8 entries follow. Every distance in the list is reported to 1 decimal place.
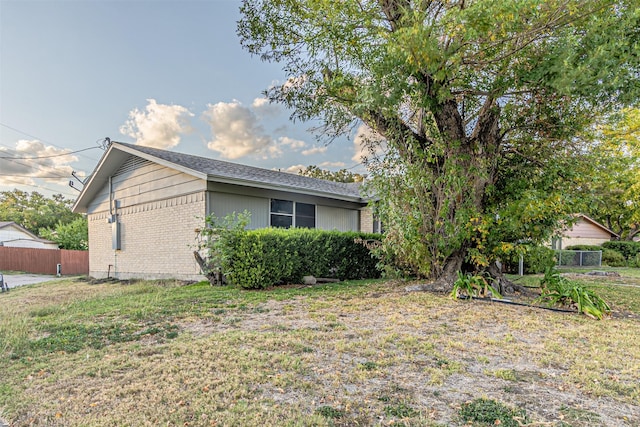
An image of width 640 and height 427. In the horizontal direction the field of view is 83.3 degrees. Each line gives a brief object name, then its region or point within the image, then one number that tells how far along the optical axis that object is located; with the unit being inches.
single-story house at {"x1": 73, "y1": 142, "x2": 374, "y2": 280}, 395.2
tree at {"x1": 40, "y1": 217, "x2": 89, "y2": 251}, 940.0
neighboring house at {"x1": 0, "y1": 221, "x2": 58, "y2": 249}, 1128.2
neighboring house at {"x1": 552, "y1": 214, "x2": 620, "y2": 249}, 1007.6
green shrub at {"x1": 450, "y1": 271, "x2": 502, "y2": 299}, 249.6
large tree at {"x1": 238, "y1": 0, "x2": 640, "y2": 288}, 182.5
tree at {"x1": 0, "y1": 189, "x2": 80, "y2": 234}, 1454.2
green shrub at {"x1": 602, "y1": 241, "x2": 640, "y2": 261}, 840.3
